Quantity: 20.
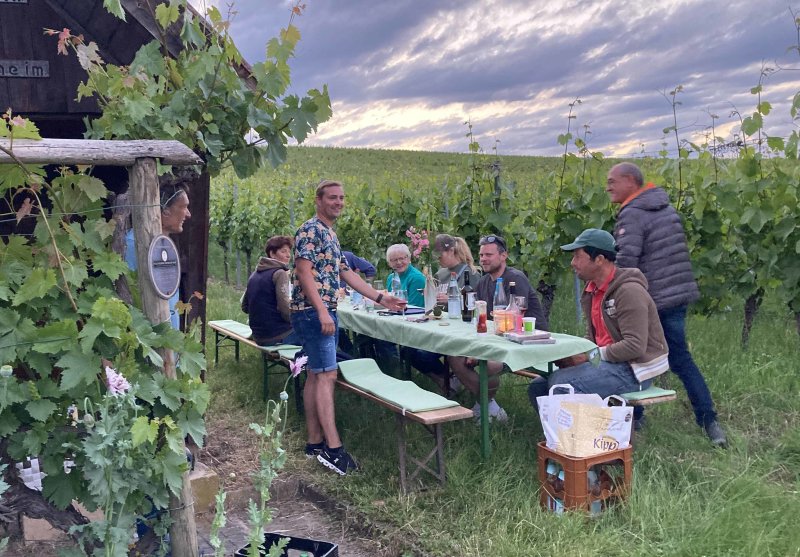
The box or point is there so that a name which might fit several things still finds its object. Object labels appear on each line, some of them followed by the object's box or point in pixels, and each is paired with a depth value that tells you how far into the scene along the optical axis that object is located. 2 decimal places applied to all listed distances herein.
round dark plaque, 2.89
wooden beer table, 4.26
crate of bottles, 3.64
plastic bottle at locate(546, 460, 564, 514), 3.79
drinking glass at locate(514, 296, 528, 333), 4.62
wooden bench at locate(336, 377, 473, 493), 4.00
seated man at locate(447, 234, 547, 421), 5.26
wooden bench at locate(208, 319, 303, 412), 5.95
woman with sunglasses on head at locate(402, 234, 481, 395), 6.14
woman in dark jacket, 6.18
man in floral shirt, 4.56
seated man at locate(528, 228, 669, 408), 4.21
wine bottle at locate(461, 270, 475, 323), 5.24
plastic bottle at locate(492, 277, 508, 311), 4.99
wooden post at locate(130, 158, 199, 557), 2.89
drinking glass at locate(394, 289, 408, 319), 5.80
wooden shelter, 4.79
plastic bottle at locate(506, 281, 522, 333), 4.62
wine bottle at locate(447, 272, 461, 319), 5.45
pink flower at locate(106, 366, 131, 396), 2.36
